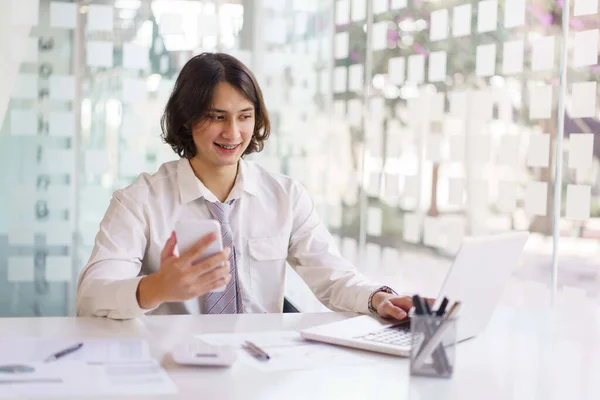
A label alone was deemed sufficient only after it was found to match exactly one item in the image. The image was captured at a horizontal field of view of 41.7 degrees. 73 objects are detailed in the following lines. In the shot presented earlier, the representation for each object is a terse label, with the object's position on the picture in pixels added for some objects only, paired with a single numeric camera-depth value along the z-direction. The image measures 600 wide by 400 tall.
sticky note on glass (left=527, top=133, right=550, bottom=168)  3.45
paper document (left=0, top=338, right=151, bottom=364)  1.47
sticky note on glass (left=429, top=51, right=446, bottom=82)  4.05
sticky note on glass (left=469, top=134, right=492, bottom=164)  3.70
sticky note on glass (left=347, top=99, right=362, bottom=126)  4.64
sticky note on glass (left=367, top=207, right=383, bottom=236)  4.57
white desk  1.35
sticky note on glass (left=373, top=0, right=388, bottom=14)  4.50
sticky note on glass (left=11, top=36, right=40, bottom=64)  3.81
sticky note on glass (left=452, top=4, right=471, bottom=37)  3.86
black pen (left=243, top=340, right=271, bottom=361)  1.53
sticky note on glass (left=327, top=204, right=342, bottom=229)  4.80
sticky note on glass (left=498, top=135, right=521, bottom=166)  3.57
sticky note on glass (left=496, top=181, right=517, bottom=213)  3.58
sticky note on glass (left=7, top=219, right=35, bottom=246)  3.90
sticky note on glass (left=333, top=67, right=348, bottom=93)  4.65
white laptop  1.54
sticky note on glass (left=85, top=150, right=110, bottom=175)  4.01
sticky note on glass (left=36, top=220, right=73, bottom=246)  3.95
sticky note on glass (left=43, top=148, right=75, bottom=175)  3.93
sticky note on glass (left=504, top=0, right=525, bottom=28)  3.54
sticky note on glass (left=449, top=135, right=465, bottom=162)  3.87
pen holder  1.40
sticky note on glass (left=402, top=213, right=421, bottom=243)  4.24
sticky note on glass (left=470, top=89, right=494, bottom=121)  3.70
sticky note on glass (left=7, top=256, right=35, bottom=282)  3.92
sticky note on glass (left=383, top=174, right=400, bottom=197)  4.41
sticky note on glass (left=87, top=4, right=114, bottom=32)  3.94
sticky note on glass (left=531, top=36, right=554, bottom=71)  3.43
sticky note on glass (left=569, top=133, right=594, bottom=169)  3.28
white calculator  1.43
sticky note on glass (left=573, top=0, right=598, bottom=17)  3.28
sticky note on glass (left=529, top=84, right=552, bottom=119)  3.46
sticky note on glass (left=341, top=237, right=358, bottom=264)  4.79
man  2.15
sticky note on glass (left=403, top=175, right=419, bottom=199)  4.23
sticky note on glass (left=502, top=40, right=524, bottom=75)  3.54
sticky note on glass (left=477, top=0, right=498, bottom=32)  3.68
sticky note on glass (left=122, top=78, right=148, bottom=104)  4.05
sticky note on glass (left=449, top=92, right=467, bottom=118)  3.87
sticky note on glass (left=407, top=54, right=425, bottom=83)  4.21
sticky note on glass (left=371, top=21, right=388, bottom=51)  4.51
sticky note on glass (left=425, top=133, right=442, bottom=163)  4.07
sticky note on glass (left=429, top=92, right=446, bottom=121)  4.06
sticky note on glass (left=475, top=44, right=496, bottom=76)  3.69
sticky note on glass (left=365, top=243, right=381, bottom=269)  4.61
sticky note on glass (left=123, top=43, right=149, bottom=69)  4.03
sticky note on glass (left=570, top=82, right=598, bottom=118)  3.27
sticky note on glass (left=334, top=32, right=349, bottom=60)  4.64
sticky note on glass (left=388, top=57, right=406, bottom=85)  4.36
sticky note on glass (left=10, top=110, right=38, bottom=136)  3.84
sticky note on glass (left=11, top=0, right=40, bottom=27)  3.79
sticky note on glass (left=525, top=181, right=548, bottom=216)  3.46
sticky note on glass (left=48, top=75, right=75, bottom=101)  3.89
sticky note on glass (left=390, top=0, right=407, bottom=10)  4.35
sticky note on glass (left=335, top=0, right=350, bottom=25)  4.64
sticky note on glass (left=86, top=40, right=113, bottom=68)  3.96
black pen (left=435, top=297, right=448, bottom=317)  1.48
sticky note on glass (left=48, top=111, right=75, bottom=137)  3.90
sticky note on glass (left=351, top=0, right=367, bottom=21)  4.61
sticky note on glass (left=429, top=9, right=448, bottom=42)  4.03
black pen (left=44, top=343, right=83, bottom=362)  1.46
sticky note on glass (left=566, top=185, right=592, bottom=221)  3.29
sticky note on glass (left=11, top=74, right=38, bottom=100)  3.84
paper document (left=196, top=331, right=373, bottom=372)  1.50
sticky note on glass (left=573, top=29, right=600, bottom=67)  3.26
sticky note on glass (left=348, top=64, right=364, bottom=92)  4.61
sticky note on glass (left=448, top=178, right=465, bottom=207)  3.88
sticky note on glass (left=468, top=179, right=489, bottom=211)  3.72
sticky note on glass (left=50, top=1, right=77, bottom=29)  3.87
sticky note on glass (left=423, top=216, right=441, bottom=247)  4.09
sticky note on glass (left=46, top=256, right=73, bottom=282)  3.97
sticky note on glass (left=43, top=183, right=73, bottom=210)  3.95
